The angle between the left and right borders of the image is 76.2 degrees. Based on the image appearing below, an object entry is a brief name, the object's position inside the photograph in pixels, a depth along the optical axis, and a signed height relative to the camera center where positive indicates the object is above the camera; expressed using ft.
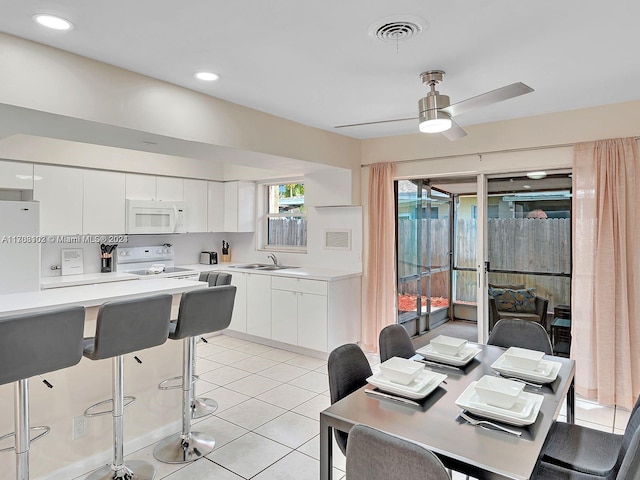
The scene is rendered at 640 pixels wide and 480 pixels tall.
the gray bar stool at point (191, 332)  8.83 -2.02
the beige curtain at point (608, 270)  11.02 -0.82
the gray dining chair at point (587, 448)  5.69 -3.18
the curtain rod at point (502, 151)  12.05 +2.88
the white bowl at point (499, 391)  5.38 -2.09
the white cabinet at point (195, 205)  18.39 +1.67
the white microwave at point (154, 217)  16.05 +1.01
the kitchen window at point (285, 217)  19.20 +1.16
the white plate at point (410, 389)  5.87 -2.16
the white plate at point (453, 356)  7.37 -2.14
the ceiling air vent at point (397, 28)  6.75 +3.68
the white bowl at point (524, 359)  6.85 -2.05
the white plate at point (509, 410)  5.09 -2.20
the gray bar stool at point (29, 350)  5.99 -1.69
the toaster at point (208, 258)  19.77 -0.81
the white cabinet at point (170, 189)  17.19 +2.26
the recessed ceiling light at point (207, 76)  9.15 +3.76
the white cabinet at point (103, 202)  14.88 +1.46
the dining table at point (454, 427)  4.36 -2.32
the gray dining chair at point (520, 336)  8.83 -2.12
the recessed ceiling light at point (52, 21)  6.60 +3.66
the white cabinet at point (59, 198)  13.67 +1.51
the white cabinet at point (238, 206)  19.58 +1.71
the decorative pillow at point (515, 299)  13.47 -1.95
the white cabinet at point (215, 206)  19.33 +1.67
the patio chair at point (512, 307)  13.33 -2.22
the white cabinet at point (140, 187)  16.12 +2.22
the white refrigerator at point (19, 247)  11.94 -0.17
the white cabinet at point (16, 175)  12.82 +2.13
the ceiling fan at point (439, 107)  7.86 +2.68
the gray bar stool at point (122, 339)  7.29 -1.85
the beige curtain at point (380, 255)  15.40 -0.55
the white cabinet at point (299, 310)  15.25 -2.74
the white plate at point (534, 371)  6.57 -2.17
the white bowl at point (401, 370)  6.16 -2.04
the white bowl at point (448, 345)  7.66 -1.99
